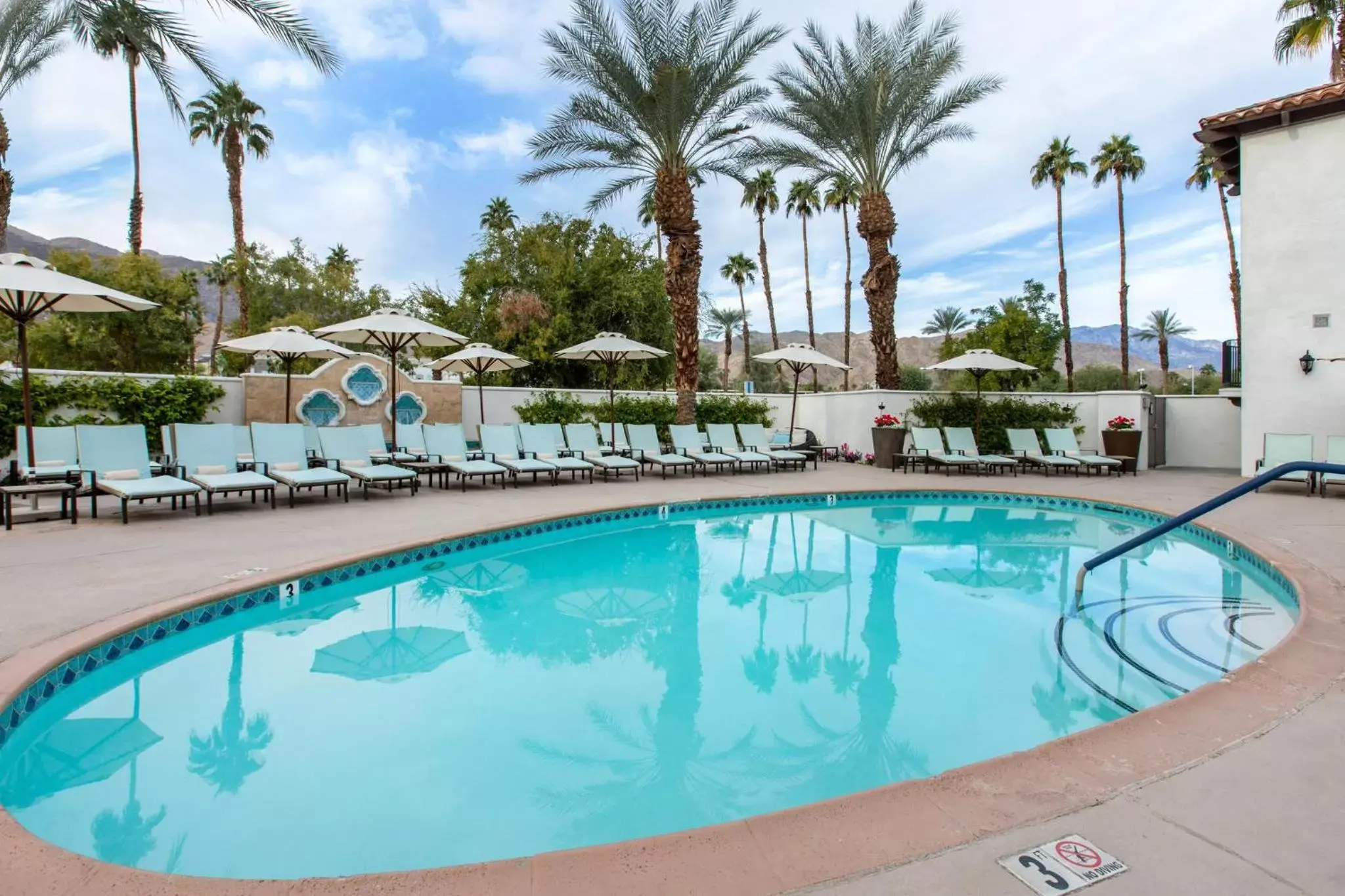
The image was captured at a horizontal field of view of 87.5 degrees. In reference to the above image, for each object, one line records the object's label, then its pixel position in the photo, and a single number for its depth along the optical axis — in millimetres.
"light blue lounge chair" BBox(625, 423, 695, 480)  13234
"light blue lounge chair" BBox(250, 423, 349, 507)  9094
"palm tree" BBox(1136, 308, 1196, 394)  43969
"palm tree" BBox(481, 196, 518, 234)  34531
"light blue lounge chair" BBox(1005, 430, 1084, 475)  14148
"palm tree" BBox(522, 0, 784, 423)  13000
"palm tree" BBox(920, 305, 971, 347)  45188
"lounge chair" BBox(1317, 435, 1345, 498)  10320
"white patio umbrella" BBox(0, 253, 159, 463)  7242
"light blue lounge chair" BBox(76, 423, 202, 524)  7656
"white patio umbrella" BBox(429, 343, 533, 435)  13008
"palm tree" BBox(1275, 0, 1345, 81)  15500
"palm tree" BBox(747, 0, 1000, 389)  14602
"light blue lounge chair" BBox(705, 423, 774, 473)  14461
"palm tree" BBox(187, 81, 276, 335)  26562
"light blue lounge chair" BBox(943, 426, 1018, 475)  14703
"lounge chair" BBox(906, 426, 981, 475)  14148
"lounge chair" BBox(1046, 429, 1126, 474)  13875
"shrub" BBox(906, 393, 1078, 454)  15852
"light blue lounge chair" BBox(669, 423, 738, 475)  13891
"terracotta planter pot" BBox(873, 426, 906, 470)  14273
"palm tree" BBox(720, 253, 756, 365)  44469
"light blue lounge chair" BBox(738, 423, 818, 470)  14281
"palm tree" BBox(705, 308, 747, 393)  44594
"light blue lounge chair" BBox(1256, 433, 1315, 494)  11141
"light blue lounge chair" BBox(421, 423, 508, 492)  11078
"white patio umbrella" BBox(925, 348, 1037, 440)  13406
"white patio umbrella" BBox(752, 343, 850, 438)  14414
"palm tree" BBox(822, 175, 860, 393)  34859
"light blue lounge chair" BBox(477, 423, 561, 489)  11570
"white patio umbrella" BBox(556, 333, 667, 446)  13227
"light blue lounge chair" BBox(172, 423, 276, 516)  8398
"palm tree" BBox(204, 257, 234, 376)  30484
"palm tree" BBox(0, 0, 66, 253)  12992
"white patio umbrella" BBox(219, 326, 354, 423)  10711
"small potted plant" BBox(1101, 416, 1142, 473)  14156
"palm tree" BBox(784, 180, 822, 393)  37969
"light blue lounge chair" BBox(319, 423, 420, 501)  9875
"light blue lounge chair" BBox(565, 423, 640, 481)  12875
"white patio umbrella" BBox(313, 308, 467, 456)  10664
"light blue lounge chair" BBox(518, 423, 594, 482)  12453
